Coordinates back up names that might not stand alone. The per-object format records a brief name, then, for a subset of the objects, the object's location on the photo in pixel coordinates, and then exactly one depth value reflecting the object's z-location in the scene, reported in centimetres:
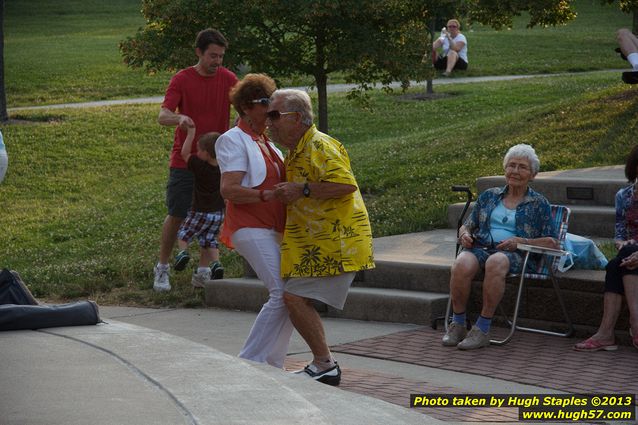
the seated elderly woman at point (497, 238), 976
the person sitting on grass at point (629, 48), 1395
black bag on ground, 851
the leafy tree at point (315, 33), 1629
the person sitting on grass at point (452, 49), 2595
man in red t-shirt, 1208
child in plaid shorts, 1216
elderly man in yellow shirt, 808
